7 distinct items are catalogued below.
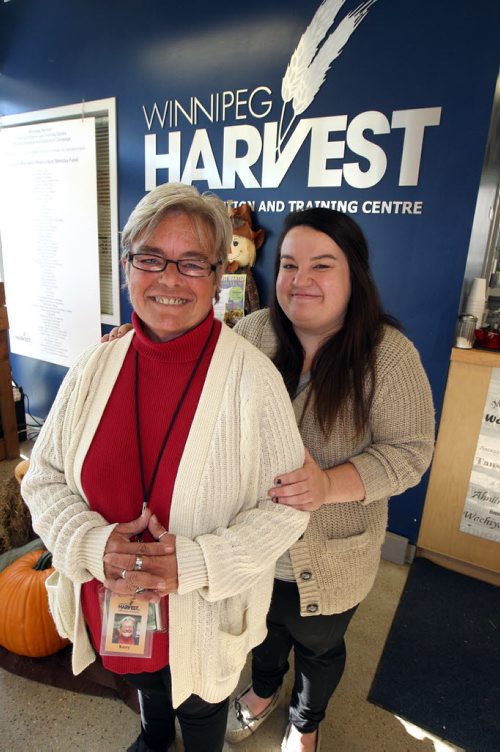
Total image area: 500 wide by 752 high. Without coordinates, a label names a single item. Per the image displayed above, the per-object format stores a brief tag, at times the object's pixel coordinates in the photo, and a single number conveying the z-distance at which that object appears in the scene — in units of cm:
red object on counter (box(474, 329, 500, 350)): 200
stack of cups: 195
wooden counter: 201
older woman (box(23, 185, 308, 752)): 85
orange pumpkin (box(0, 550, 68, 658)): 158
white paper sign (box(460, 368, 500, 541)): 200
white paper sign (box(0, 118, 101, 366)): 300
